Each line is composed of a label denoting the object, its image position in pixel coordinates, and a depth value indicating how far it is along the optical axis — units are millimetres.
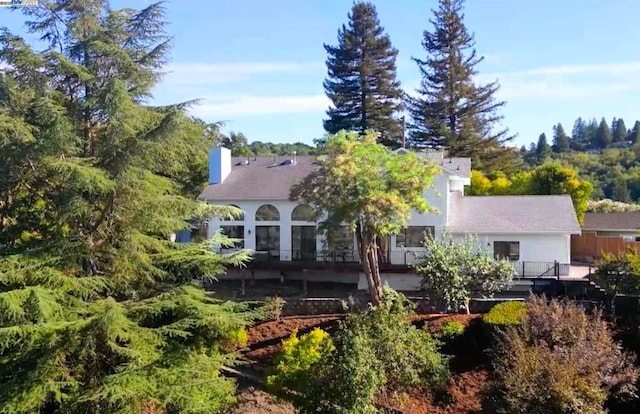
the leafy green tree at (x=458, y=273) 18984
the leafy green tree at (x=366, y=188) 18656
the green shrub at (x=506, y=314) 16094
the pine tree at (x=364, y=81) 49625
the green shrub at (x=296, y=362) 14499
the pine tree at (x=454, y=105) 46312
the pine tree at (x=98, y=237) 12688
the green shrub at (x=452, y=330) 16891
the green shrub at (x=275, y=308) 19734
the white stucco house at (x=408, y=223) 24281
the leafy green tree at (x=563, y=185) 34094
